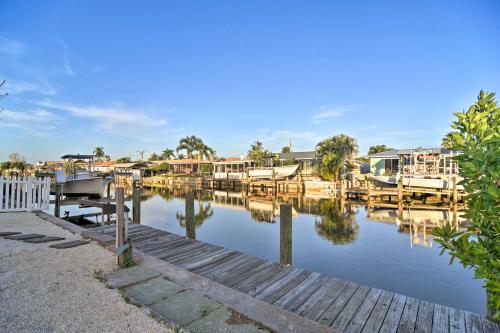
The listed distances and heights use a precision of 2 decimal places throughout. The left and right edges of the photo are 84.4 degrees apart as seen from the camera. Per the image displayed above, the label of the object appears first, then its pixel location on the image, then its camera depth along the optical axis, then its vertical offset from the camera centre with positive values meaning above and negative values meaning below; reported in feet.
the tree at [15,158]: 161.33 +7.64
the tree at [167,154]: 284.41 +17.16
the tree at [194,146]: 193.57 +17.25
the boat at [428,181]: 78.86 -3.19
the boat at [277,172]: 118.93 -0.68
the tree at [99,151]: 295.64 +21.26
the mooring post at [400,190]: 77.97 -5.59
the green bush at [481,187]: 6.21 -0.39
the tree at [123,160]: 256.56 +10.36
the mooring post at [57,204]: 43.57 -5.36
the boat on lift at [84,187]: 57.16 -3.39
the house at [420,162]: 86.02 +2.91
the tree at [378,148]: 195.00 +15.79
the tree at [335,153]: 111.65 +8.16
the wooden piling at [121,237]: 16.74 -4.04
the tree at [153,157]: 295.69 +14.73
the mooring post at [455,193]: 70.95 -5.96
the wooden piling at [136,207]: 33.35 -4.42
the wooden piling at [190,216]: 25.94 -4.43
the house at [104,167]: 209.07 +2.89
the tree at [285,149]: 213.42 +16.66
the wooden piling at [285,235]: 18.26 -4.33
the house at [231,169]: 136.26 +0.81
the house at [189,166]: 186.60 +3.53
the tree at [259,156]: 139.44 +7.50
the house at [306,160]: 137.49 +5.00
